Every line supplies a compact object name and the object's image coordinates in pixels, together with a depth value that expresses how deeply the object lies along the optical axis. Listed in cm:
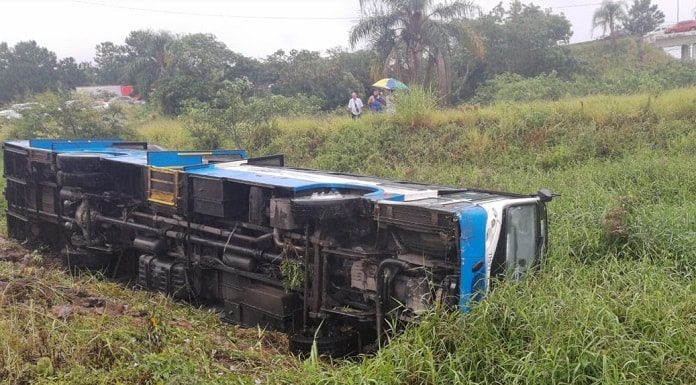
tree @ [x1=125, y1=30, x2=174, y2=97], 3000
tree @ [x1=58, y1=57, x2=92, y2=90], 5516
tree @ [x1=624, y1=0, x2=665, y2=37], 4769
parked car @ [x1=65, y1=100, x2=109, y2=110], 1642
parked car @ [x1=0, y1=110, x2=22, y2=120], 2038
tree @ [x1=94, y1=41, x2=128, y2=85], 6209
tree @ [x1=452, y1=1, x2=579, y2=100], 2553
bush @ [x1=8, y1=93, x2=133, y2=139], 1642
